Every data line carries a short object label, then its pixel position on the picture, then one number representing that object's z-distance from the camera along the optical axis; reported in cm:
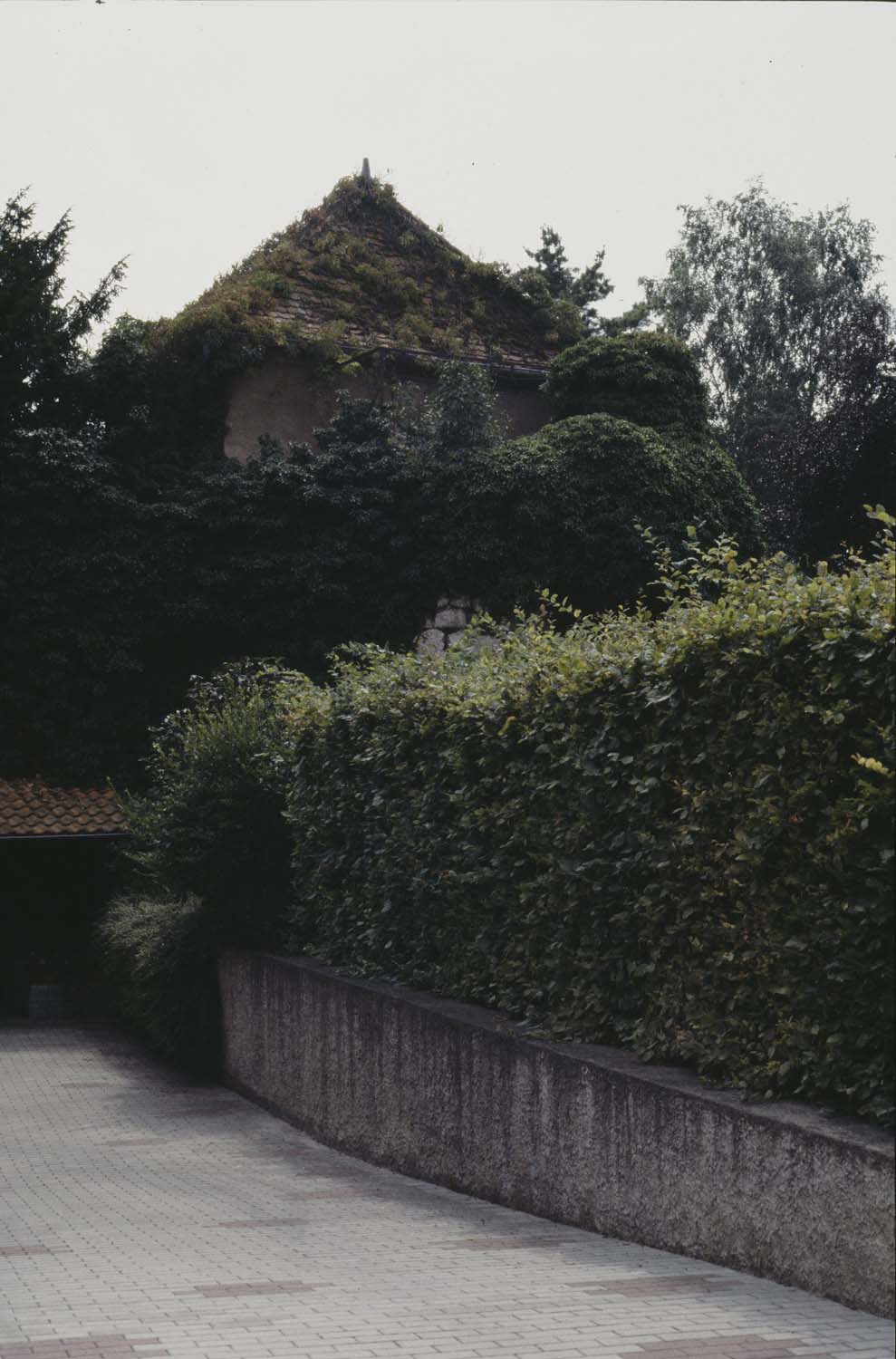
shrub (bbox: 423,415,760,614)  2380
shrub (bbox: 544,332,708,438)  2662
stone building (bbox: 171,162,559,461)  2644
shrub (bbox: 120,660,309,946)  1523
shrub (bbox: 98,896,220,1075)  1623
